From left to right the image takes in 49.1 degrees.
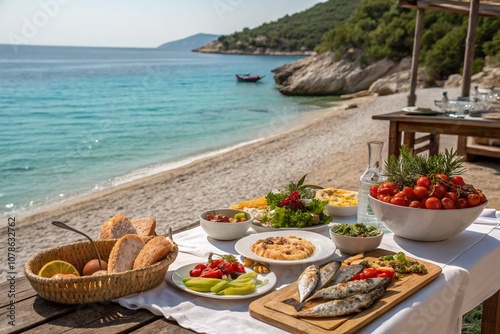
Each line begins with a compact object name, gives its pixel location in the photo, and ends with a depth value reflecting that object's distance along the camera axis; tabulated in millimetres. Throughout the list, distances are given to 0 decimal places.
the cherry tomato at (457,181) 2168
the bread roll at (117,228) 2033
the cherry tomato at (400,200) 2111
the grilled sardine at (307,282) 1580
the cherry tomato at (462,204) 2092
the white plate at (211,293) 1662
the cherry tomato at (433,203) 2064
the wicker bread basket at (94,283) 1620
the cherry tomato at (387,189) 2188
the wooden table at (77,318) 1534
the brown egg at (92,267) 1862
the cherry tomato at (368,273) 1697
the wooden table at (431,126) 5445
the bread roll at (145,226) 2111
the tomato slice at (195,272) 1823
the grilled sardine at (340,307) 1475
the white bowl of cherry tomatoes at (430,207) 2081
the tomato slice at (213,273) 1782
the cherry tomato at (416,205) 2092
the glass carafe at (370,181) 2377
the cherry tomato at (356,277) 1682
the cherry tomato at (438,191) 2098
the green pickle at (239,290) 1677
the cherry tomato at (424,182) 2139
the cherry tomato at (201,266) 1858
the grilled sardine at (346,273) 1658
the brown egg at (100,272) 1711
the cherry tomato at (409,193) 2125
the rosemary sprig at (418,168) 2236
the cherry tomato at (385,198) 2146
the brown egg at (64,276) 1687
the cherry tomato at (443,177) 2152
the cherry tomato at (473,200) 2094
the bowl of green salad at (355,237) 2021
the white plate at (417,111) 6004
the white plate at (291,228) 2312
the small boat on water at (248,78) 51538
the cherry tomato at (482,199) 2126
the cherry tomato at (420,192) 2105
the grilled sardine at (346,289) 1553
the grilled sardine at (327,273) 1634
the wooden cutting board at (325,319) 1432
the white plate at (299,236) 1893
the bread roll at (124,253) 1751
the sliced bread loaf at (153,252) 1752
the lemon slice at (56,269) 1763
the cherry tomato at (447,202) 2069
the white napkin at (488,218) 2553
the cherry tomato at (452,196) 2084
